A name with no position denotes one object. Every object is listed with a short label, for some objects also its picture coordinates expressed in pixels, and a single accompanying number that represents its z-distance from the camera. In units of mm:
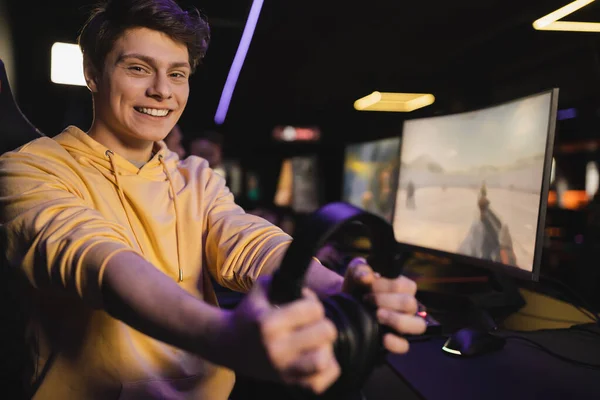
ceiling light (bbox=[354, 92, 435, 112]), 6046
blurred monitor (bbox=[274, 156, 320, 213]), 5949
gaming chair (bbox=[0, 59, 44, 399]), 1012
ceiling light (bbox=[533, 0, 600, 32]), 2072
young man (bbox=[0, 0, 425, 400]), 457
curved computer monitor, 1177
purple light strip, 3056
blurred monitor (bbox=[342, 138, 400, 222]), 2889
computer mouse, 1057
